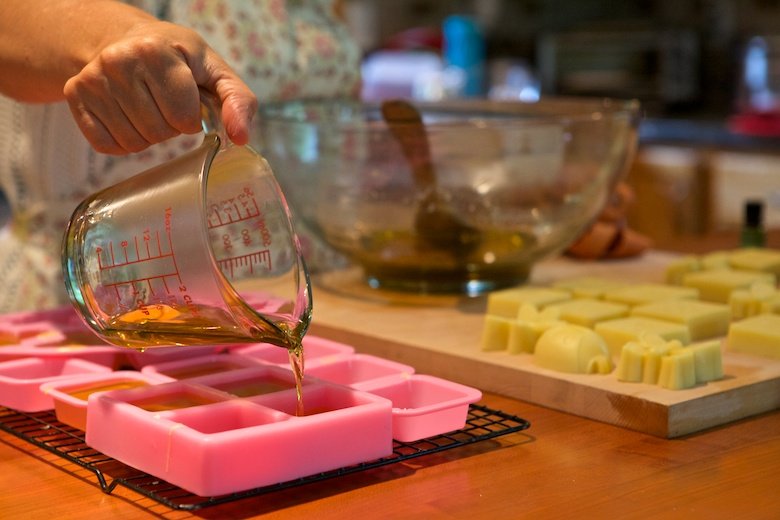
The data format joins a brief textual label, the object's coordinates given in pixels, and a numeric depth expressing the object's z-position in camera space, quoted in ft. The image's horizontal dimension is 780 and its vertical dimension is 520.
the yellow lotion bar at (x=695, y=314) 3.95
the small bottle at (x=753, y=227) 5.88
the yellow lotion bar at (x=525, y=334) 3.80
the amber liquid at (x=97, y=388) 3.21
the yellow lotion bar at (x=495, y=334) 3.86
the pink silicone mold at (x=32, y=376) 3.25
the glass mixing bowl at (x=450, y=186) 4.55
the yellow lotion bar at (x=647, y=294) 4.28
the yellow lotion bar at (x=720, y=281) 4.59
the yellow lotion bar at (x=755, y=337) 3.74
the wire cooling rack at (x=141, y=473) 2.70
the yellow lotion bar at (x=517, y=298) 4.19
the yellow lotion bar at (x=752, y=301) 4.23
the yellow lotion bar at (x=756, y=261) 5.01
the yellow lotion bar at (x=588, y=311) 3.97
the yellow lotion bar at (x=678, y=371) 3.36
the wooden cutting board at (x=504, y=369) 3.29
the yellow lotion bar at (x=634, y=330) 3.71
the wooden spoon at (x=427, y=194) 4.51
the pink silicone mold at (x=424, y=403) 2.98
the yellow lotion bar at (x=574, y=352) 3.54
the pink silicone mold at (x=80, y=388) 3.09
